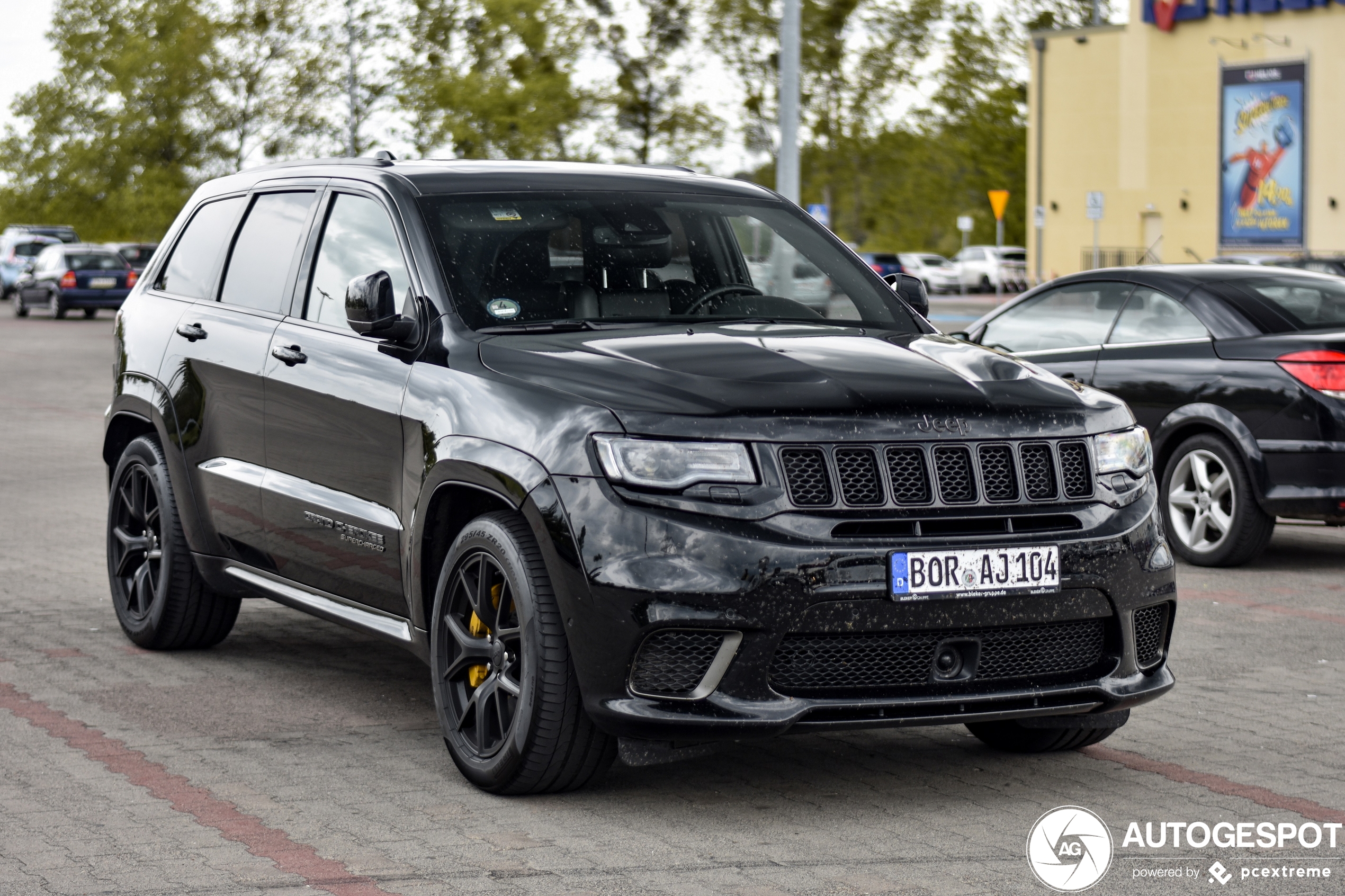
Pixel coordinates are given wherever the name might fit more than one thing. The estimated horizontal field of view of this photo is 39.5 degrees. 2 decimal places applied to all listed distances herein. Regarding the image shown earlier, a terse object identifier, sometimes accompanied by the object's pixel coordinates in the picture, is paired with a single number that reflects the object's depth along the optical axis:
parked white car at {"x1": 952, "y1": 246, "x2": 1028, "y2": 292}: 60.44
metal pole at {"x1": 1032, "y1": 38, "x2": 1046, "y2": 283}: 52.47
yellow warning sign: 38.78
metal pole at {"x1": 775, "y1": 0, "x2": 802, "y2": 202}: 15.79
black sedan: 9.12
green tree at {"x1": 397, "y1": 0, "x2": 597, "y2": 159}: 50.72
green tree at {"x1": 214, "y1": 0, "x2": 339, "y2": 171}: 61.22
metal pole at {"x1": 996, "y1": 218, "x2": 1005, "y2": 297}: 59.62
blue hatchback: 44.28
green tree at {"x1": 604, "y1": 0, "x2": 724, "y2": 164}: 51.47
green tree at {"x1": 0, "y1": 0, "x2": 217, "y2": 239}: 65.06
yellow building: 45.31
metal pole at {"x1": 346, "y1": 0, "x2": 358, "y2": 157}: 46.34
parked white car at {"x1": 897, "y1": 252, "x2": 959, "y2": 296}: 62.69
